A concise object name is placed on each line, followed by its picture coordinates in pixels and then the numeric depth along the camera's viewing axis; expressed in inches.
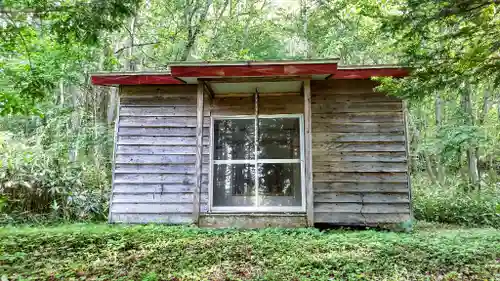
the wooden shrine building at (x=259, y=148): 237.3
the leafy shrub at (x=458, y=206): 307.3
